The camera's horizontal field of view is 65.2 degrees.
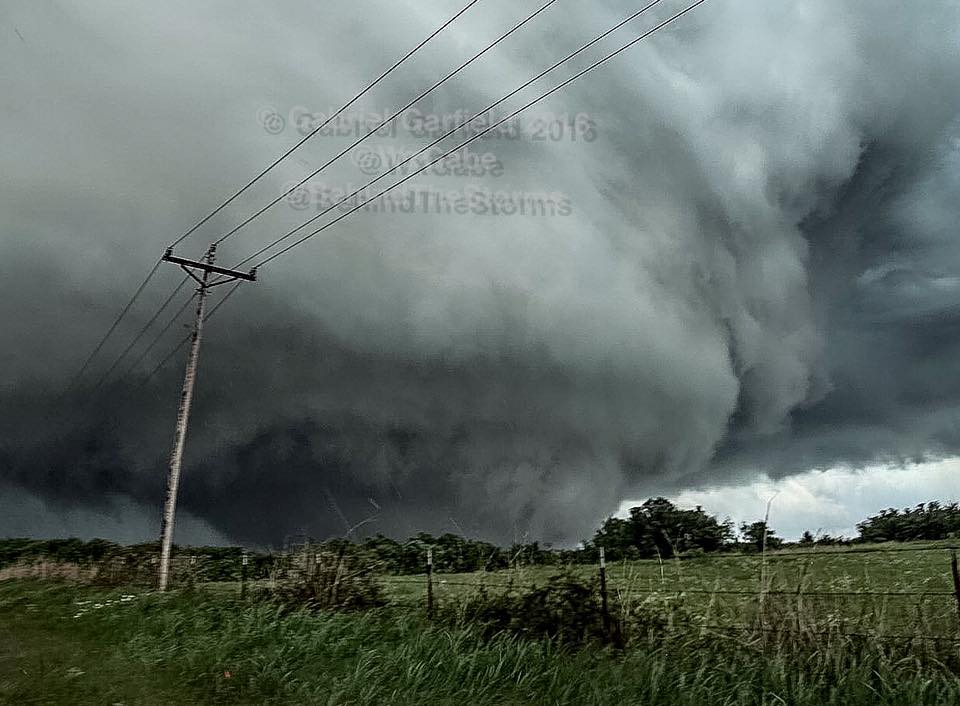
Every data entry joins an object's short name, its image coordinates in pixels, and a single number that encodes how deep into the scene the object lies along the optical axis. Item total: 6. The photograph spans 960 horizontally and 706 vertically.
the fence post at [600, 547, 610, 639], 9.62
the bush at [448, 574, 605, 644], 9.78
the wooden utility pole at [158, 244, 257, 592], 19.84
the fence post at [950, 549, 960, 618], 7.25
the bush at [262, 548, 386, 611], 12.82
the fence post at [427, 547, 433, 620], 11.24
